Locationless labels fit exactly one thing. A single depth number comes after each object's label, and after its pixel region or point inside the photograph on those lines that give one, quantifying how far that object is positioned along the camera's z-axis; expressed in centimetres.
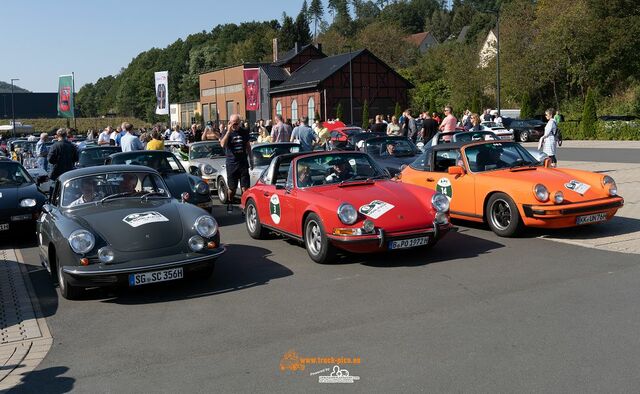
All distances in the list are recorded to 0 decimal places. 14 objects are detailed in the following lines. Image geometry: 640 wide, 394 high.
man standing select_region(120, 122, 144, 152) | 1698
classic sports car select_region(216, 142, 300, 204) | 1609
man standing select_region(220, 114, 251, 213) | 1336
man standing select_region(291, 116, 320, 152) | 2052
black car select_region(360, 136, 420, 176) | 1623
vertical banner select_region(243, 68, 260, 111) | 6444
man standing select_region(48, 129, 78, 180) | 1465
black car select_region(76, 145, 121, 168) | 1673
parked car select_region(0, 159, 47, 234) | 1140
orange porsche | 945
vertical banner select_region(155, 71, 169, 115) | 4259
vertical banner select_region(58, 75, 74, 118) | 5031
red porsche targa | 830
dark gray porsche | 714
